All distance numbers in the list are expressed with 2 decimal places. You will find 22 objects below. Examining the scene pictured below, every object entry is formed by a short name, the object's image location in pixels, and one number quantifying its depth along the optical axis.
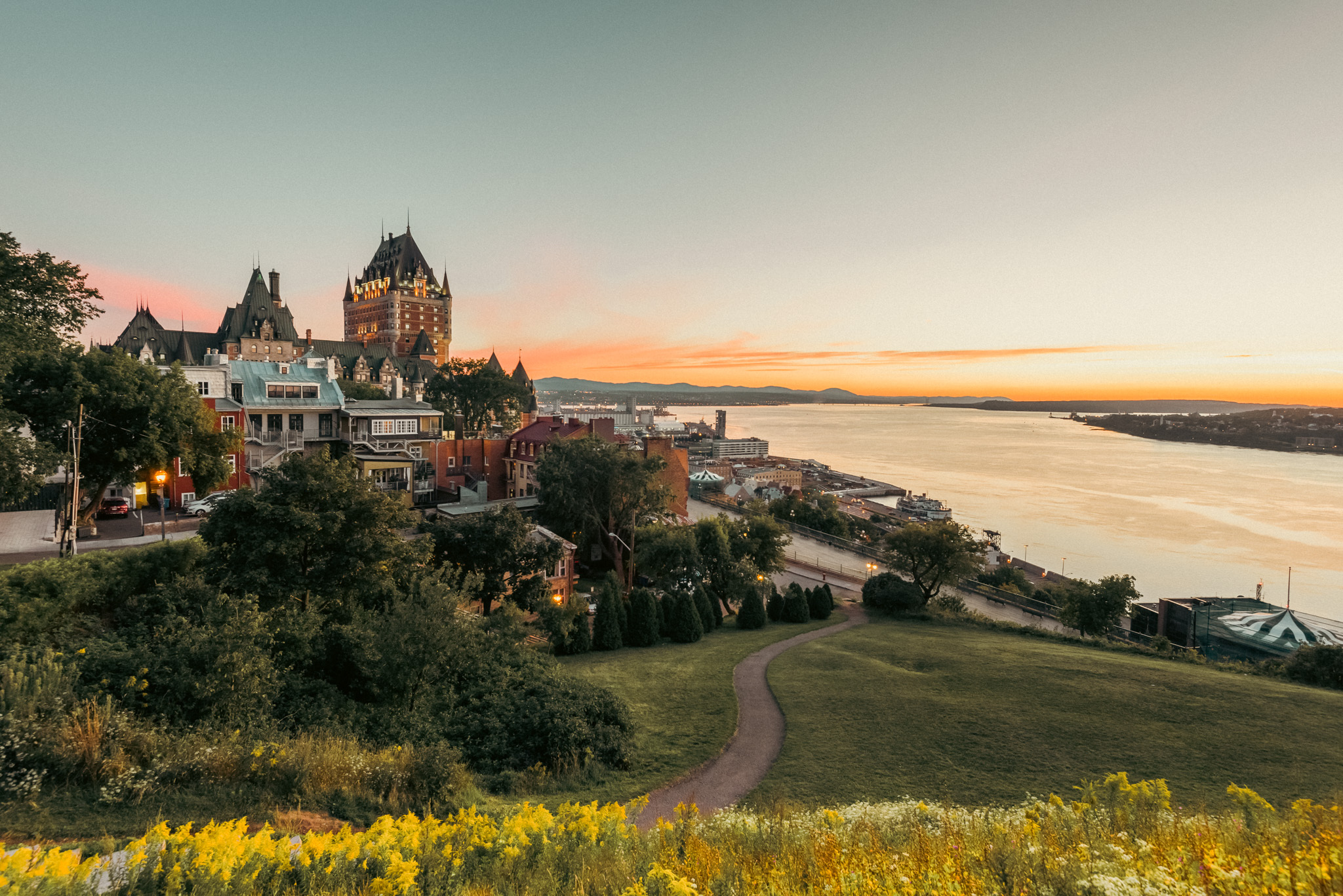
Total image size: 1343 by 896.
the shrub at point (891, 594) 31.09
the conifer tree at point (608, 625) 23.08
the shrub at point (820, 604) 30.47
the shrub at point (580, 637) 22.33
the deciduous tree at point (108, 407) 20.22
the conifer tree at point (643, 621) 23.98
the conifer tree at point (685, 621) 24.72
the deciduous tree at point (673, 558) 29.72
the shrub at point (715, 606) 28.09
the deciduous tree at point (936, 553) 32.94
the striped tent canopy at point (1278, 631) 27.94
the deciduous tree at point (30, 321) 16.48
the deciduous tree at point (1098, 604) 29.58
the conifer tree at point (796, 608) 29.61
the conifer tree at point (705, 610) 27.34
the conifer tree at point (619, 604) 23.66
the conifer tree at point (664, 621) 24.94
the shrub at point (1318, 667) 19.52
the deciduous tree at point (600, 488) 32.00
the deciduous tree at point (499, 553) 23.38
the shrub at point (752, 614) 27.86
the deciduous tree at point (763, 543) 34.94
